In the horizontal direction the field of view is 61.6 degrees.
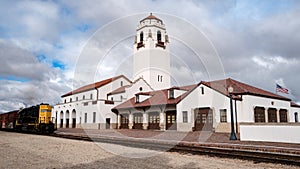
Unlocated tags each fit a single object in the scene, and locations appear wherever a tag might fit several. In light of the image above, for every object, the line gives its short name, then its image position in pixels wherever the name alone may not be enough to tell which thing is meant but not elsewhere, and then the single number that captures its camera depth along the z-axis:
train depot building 24.20
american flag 26.61
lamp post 17.12
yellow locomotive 25.72
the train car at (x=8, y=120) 32.73
